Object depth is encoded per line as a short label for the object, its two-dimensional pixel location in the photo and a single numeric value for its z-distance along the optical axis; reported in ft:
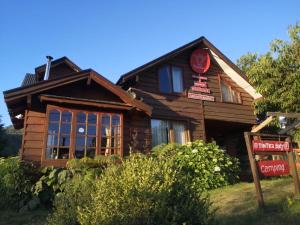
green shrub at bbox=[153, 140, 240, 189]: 29.27
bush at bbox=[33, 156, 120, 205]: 25.83
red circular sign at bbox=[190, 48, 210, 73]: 44.45
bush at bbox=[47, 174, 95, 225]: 14.17
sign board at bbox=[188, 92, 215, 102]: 42.49
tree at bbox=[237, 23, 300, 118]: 43.51
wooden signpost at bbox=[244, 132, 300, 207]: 20.75
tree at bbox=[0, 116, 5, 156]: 72.79
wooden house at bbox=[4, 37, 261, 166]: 30.78
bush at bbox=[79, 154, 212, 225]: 12.20
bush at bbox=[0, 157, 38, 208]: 25.02
